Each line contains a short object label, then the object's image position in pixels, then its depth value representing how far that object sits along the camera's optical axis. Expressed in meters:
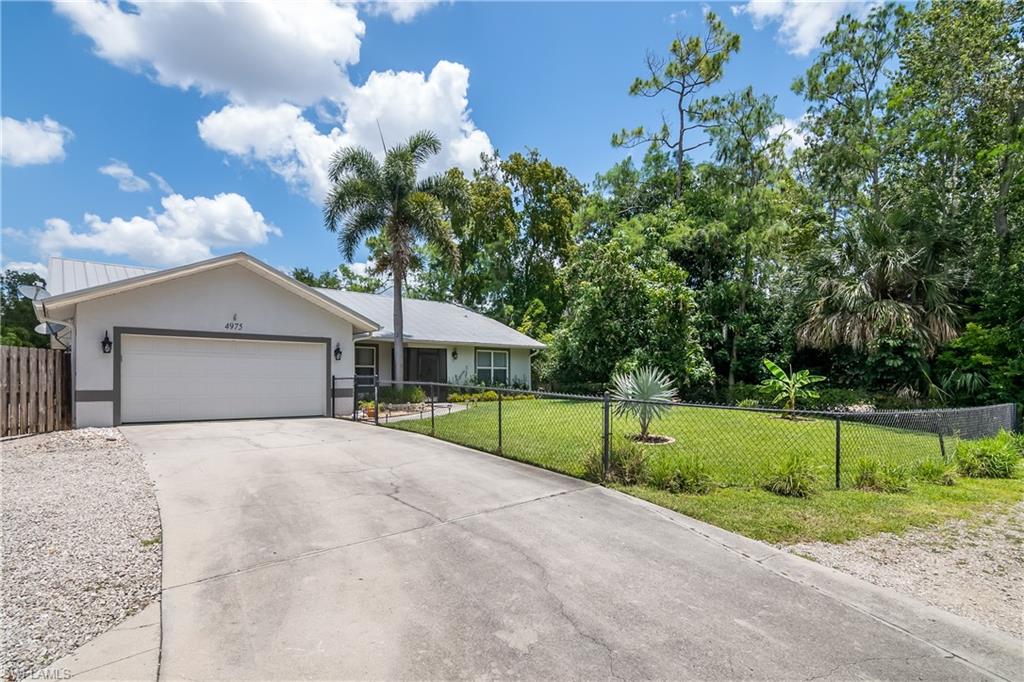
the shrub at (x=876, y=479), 6.44
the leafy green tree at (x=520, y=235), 32.78
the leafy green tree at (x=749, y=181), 19.97
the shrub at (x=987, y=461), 7.65
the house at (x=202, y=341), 10.81
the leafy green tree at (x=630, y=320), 18.50
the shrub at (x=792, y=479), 6.00
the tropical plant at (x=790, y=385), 14.75
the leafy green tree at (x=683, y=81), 22.89
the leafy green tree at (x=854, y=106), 19.83
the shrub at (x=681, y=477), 6.09
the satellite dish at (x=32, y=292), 11.61
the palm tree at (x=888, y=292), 14.95
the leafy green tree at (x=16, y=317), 29.47
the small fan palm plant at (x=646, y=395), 8.87
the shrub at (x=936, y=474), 6.96
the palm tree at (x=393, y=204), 16.73
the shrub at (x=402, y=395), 17.05
